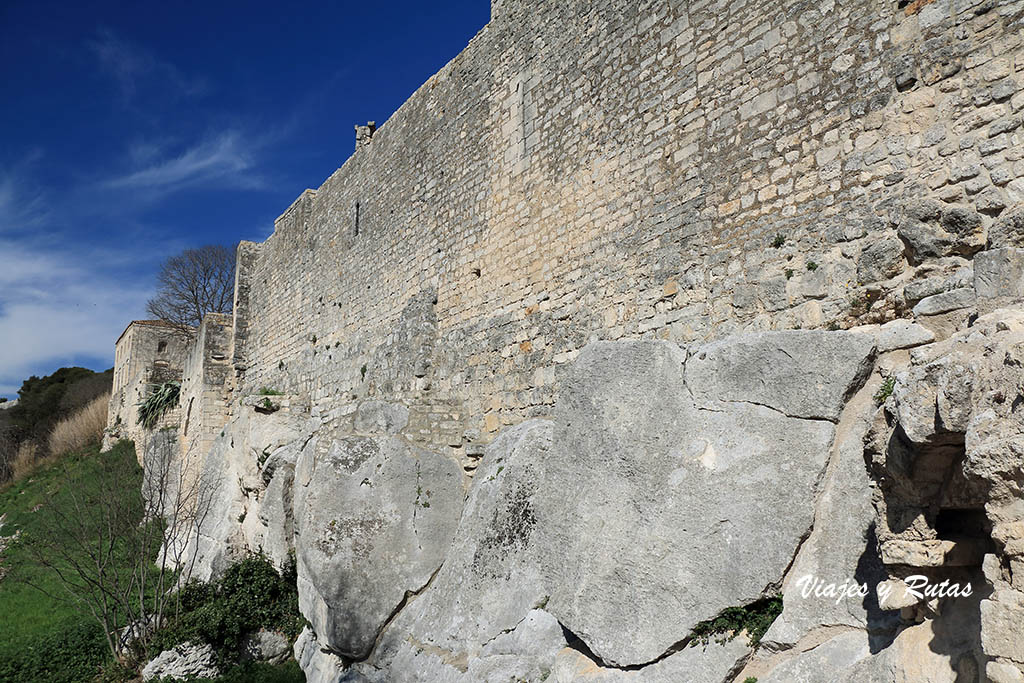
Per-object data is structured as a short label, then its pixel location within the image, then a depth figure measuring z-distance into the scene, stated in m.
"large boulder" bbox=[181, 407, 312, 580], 10.41
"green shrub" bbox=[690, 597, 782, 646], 4.20
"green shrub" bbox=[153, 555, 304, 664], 9.45
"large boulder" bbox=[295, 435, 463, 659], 7.74
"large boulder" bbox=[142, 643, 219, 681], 8.95
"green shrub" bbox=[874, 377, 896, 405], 4.27
